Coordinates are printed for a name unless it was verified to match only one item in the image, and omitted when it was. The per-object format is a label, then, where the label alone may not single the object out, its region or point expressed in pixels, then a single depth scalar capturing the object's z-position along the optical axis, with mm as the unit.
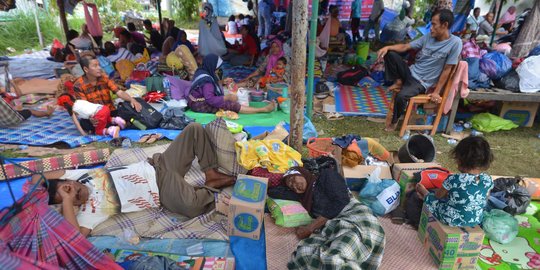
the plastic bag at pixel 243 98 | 6176
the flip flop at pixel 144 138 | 4672
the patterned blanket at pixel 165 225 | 2961
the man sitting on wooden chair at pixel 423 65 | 4672
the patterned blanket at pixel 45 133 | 4559
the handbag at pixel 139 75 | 7098
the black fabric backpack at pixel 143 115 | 4988
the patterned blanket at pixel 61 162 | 3654
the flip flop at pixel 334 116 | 5688
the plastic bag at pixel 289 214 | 3059
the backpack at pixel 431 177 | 3180
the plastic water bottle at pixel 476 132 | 5100
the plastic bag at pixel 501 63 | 5367
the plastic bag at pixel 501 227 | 2932
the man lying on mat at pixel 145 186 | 2766
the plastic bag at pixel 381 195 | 3229
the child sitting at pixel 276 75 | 7090
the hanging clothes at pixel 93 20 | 9148
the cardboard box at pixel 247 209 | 2885
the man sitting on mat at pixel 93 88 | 4562
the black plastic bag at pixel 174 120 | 5041
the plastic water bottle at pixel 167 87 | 6133
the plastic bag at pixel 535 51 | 5489
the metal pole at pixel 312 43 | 4297
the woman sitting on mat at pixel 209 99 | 5707
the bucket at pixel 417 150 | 3904
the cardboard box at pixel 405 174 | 3266
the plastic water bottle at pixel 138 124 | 4977
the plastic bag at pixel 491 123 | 5203
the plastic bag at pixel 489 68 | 5359
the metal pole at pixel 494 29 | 9652
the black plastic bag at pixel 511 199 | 3186
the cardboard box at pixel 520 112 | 5324
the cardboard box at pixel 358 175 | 3598
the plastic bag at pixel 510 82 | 5195
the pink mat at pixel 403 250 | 2711
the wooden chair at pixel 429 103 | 4852
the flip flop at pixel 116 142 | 4570
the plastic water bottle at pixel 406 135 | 4997
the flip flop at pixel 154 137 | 4674
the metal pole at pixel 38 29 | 11541
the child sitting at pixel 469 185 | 2500
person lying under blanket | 2375
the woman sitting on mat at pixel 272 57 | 7234
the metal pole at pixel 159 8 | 10910
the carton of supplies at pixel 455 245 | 2508
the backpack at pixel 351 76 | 7355
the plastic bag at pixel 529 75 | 5004
